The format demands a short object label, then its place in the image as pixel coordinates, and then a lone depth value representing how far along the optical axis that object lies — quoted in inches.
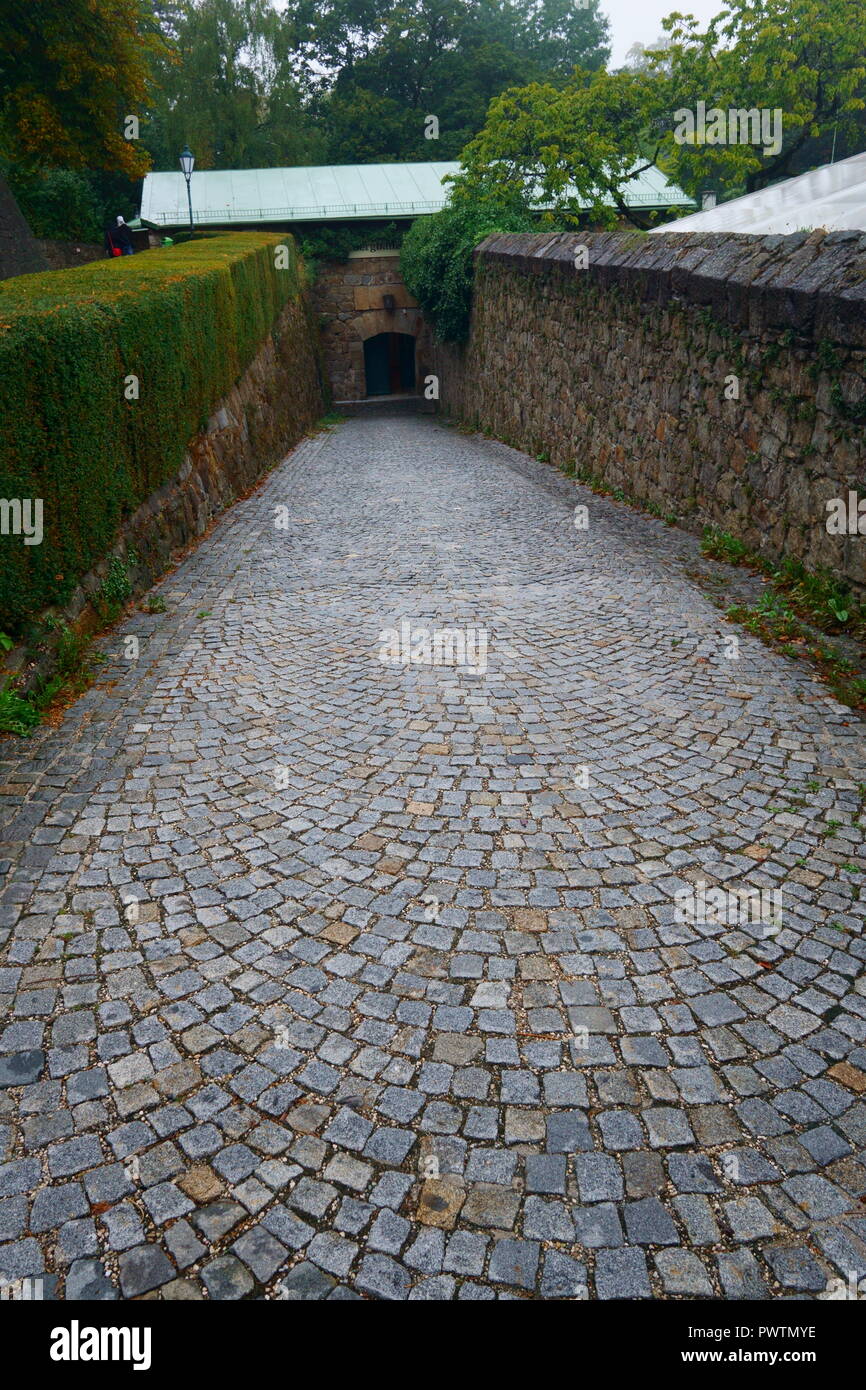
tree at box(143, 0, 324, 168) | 1242.0
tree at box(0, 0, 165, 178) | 635.5
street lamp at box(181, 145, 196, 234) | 767.1
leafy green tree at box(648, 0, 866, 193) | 749.9
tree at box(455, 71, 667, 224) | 746.2
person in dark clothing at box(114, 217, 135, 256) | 940.4
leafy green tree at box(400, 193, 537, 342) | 759.7
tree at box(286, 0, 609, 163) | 1350.9
